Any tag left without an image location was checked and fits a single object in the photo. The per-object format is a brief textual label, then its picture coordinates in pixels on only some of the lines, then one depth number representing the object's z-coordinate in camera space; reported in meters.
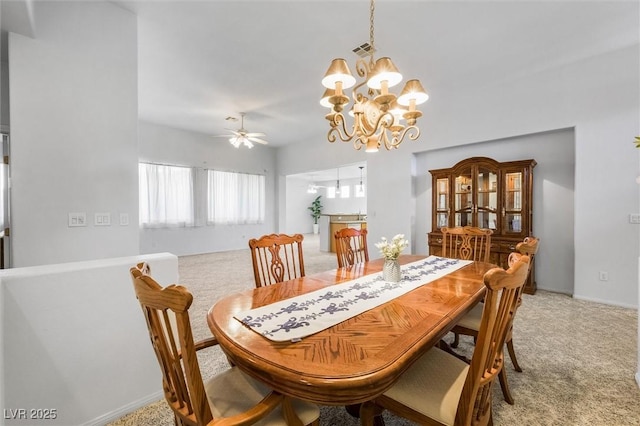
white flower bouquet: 1.76
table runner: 1.09
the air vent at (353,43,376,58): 2.70
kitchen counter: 7.43
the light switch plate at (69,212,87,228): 2.31
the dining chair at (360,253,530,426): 0.87
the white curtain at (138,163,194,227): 5.93
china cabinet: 3.69
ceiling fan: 5.02
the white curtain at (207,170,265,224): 7.01
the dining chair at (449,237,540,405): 1.54
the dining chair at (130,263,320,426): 0.76
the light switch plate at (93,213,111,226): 2.41
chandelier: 1.72
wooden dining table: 0.79
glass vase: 1.76
